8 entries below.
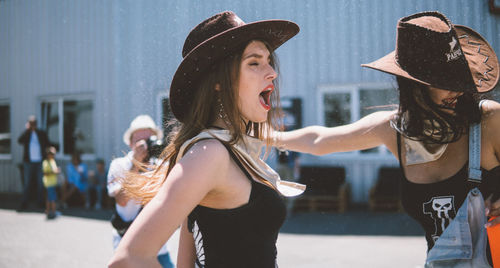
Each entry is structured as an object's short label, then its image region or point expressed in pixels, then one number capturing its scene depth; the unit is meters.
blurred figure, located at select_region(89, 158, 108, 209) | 7.87
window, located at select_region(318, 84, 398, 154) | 7.04
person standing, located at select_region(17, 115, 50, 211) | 7.24
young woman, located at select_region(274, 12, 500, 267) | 1.43
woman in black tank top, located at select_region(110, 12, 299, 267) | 1.05
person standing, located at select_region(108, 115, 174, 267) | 2.77
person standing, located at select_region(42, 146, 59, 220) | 6.77
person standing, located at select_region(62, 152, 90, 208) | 8.08
